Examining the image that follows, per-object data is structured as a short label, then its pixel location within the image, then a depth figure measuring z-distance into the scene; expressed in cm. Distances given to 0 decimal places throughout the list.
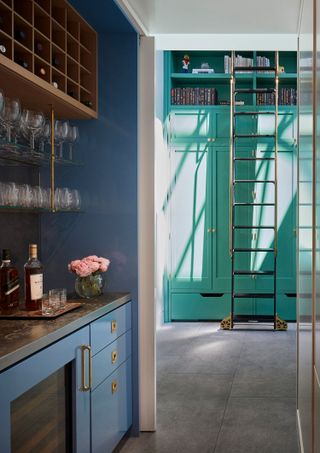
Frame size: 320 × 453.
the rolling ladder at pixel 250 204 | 704
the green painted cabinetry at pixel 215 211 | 742
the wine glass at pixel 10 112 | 263
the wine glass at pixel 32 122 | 286
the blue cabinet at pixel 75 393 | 199
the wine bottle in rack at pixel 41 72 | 289
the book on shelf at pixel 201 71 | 761
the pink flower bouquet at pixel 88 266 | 326
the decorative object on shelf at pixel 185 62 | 771
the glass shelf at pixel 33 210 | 279
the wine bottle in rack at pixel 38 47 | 290
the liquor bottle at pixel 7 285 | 264
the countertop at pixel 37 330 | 198
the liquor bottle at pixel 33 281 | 267
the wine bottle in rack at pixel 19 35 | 269
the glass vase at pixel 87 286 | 333
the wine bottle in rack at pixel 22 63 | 268
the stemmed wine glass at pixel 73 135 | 338
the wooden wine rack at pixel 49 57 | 257
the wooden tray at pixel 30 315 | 258
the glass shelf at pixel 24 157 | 280
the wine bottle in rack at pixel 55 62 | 311
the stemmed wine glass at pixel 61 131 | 325
